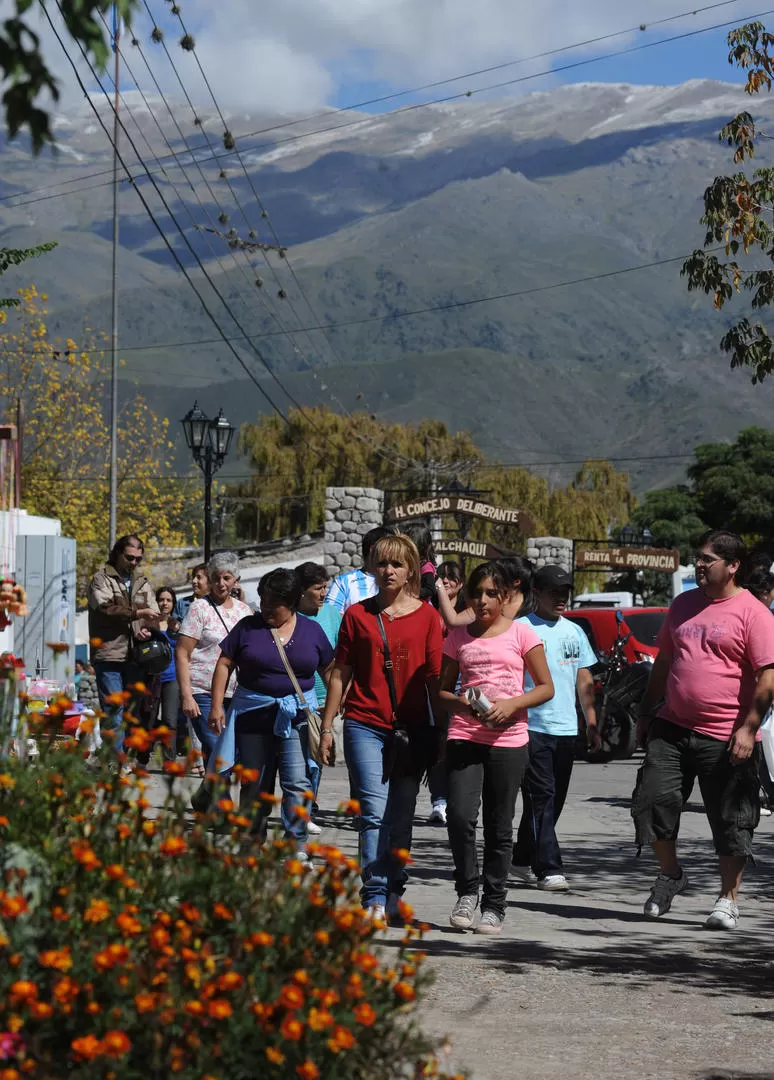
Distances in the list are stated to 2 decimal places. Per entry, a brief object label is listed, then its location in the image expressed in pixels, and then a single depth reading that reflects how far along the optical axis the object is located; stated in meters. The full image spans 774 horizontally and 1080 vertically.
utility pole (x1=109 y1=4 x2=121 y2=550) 37.69
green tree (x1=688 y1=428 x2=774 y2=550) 66.62
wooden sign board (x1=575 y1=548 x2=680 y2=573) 38.53
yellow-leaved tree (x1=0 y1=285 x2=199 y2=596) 38.78
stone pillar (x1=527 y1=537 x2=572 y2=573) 36.66
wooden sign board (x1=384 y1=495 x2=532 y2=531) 31.34
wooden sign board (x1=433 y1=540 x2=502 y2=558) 31.75
